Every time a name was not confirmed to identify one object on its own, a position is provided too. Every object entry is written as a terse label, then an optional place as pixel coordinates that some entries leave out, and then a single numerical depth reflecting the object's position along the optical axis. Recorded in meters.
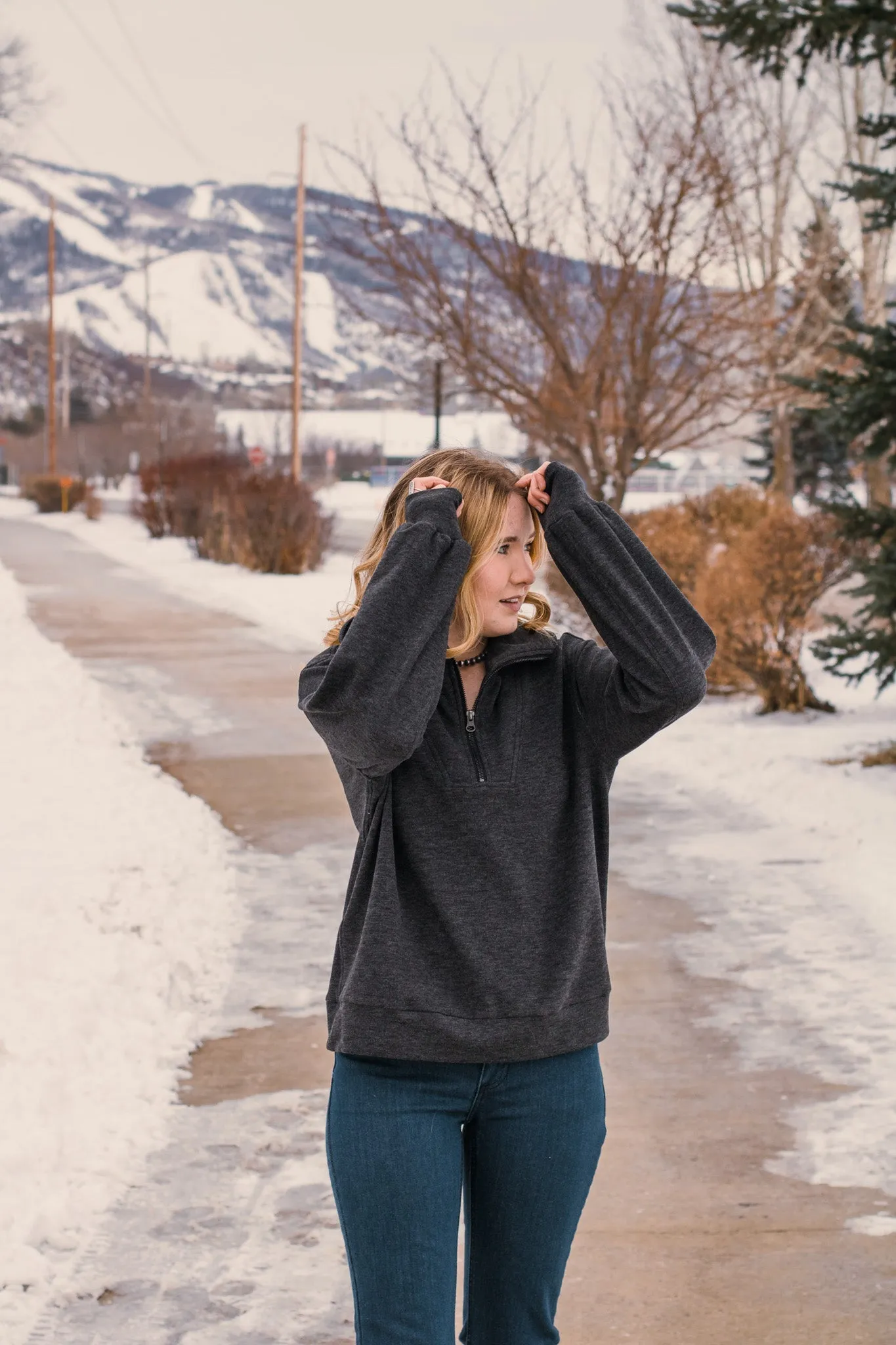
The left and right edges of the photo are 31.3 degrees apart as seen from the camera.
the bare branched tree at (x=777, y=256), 16.77
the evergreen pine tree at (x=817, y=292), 23.52
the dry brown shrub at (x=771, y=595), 11.76
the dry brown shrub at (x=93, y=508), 50.81
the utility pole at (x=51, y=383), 60.59
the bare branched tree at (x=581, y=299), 14.30
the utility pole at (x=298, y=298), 34.88
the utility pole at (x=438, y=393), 27.52
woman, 2.28
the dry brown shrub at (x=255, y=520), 26.77
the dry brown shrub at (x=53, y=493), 58.56
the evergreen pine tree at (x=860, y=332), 8.72
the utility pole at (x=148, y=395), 76.54
